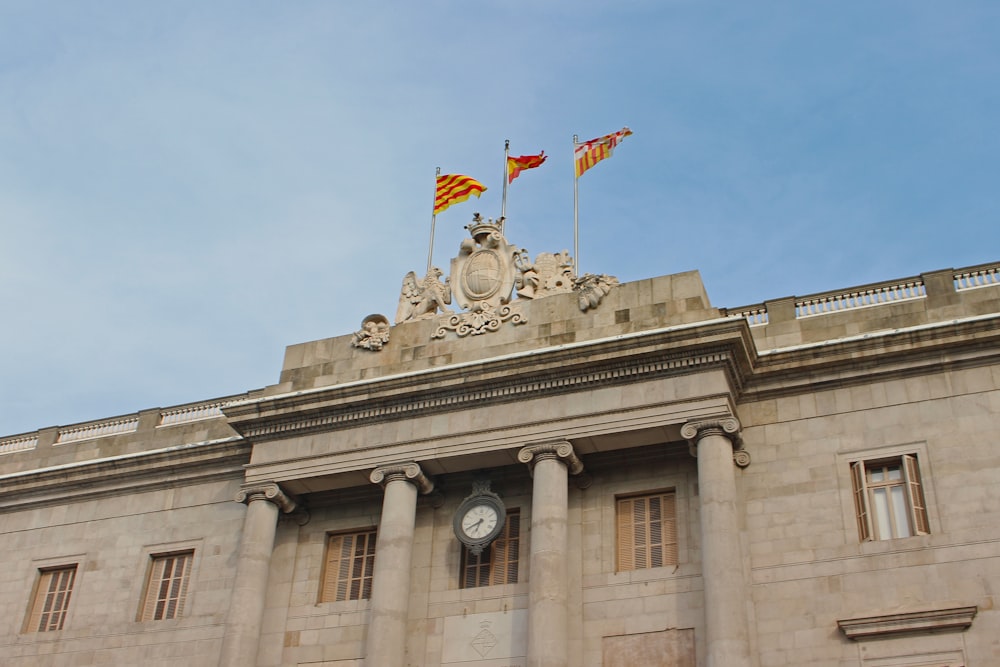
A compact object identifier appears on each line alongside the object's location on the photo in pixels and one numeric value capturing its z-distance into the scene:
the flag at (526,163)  34.09
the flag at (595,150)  33.44
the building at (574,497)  25.33
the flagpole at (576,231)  31.28
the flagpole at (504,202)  32.87
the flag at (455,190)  34.53
